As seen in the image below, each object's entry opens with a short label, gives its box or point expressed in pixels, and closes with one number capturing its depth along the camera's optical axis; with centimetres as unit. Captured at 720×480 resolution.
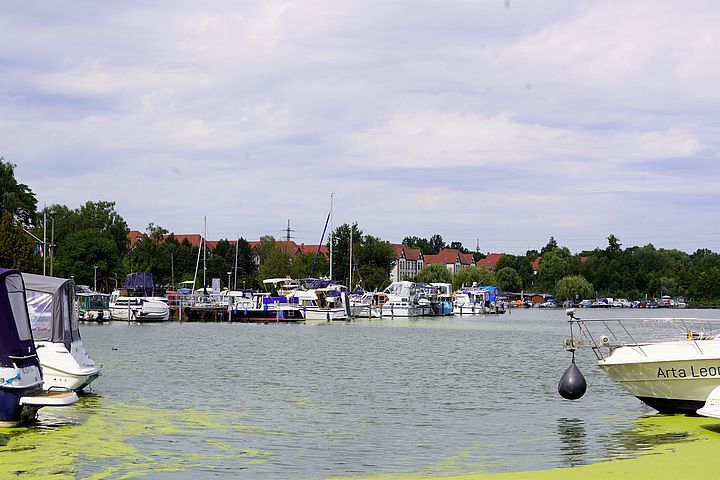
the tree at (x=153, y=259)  17712
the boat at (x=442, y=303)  14762
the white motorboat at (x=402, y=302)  13288
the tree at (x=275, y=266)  17438
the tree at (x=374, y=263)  17062
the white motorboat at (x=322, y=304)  11144
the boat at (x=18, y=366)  2203
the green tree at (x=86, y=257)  14312
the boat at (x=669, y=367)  2418
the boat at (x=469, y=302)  15701
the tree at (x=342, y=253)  16588
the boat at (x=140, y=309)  10550
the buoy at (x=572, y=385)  2736
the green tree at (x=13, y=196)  10988
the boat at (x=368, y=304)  12800
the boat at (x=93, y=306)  10519
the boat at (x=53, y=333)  2762
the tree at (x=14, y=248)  9075
